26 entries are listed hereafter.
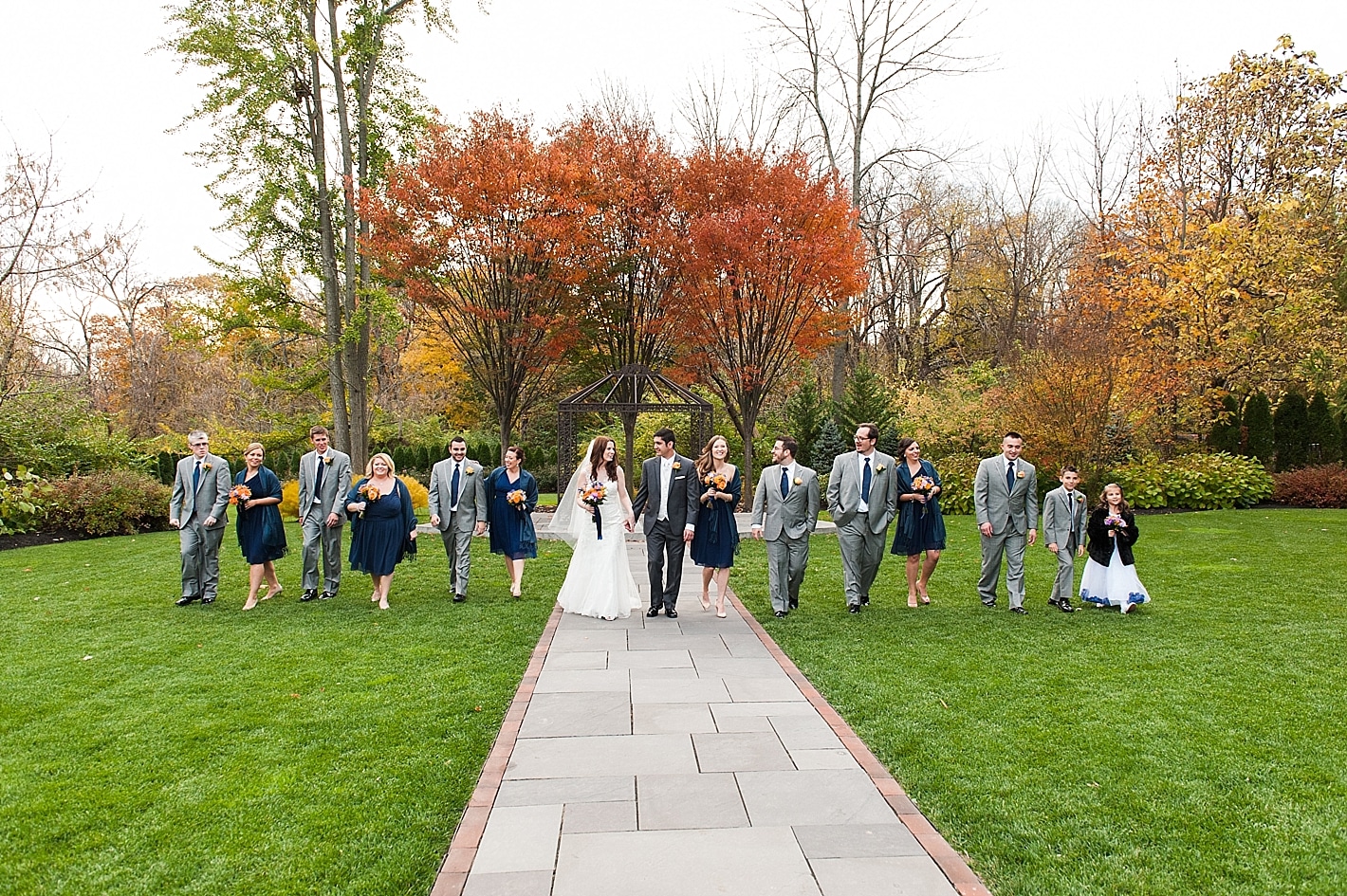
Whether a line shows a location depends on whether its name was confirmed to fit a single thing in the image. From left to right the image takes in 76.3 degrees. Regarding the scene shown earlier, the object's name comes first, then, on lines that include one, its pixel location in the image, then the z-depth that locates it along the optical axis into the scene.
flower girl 8.58
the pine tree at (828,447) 21.47
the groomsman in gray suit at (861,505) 8.77
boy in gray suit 8.85
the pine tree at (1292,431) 21.00
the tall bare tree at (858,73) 25.86
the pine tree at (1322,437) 21.03
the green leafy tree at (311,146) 18.30
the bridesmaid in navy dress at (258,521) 9.10
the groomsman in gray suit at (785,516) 8.61
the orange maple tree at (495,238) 17.09
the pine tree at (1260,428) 20.78
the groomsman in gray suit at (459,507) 9.58
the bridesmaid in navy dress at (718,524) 8.65
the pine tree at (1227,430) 21.11
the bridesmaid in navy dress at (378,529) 9.15
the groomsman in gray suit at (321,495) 9.33
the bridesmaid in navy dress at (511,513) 9.74
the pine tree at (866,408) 21.38
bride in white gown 8.77
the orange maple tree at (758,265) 17.47
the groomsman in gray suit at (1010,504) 8.70
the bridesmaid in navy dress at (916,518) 9.09
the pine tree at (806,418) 22.61
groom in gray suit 8.70
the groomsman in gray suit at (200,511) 9.07
